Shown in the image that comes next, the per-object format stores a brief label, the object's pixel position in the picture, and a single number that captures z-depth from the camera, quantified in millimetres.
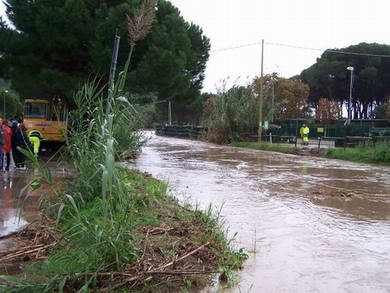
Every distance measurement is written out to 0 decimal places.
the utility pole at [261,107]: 38594
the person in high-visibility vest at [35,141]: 18958
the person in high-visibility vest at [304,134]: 35344
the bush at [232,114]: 40750
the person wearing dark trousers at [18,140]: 16000
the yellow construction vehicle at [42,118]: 25219
